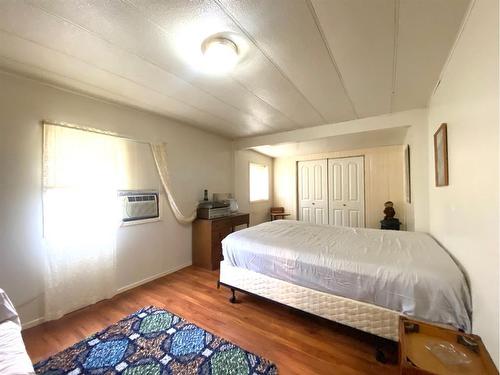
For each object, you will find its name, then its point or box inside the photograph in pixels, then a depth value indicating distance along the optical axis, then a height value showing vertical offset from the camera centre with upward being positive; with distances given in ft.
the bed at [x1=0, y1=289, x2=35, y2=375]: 2.97 -2.50
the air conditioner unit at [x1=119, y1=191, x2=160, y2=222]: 8.38 -0.65
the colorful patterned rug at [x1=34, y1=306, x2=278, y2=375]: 4.69 -4.00
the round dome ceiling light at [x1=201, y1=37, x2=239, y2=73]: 4.50 +3.14
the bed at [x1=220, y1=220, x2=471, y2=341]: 4.54 -2.29
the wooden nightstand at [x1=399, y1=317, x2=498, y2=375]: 3.19 -2.76
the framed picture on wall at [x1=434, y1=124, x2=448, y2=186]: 5.56 +0.92
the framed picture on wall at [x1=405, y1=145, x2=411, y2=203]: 10.25 +0.76
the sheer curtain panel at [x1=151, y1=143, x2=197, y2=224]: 9.34 +0.89
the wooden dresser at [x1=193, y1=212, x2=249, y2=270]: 10.50 -2.63
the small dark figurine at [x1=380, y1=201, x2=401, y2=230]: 12.80 -1.96
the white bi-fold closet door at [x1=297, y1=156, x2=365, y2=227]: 15.24 -0.22
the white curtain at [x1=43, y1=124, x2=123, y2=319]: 6.39 -0.84
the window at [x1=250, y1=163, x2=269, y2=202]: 16.34 +0.54
